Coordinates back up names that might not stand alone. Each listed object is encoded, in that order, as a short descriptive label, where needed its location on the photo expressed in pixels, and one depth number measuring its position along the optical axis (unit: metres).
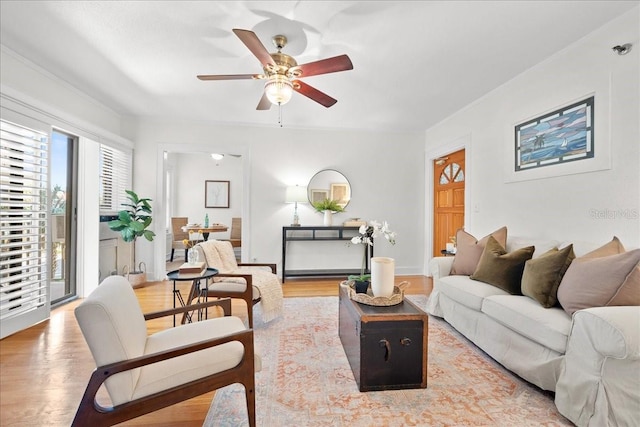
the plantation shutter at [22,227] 2.61
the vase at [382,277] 2.08
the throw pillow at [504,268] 2.40
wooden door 4.44
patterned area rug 1.61
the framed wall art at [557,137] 2.43
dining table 5.89
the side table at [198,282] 2.05
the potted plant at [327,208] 5.00
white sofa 1.42
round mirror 5.11
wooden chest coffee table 1.85
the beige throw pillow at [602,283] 1.65
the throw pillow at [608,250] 1.91
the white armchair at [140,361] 1.20
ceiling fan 2.11
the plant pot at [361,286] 2.28
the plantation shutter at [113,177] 4.03
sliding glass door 3.53
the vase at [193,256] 2.71
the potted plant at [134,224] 4.05
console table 4.83
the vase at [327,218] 5.00
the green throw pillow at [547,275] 2.00
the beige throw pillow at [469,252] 2.93
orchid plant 2.23
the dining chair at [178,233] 6.76
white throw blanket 2.86
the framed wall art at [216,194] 7.43
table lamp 4.84
